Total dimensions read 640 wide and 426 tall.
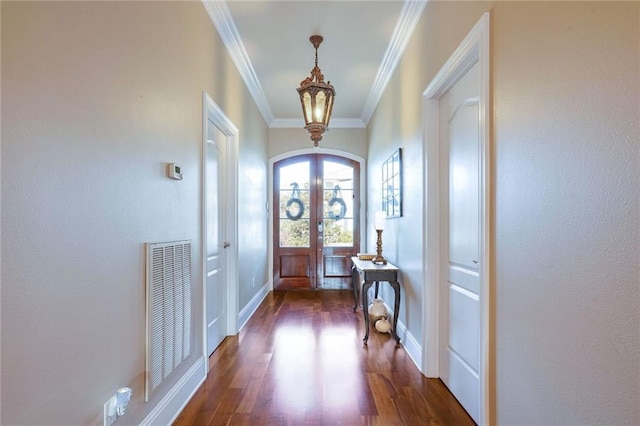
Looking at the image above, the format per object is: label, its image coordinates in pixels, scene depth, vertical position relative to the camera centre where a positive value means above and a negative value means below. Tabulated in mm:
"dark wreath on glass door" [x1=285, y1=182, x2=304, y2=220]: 5918 +217
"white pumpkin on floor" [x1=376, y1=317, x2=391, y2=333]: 3547 -1106
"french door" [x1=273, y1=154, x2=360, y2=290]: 5895 -72
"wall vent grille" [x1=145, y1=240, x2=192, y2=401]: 1751 -505
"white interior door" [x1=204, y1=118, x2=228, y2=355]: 2920 -158
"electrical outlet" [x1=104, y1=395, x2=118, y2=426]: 1412 -795
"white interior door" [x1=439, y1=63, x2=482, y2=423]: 1969 -149
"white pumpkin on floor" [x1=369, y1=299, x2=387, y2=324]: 3654 -971
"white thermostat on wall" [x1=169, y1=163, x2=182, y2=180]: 1992 +273
